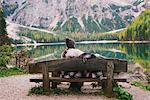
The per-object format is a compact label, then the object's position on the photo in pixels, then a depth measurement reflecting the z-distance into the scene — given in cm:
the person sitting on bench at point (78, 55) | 385
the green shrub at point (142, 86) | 491
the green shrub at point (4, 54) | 706
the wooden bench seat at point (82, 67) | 385
